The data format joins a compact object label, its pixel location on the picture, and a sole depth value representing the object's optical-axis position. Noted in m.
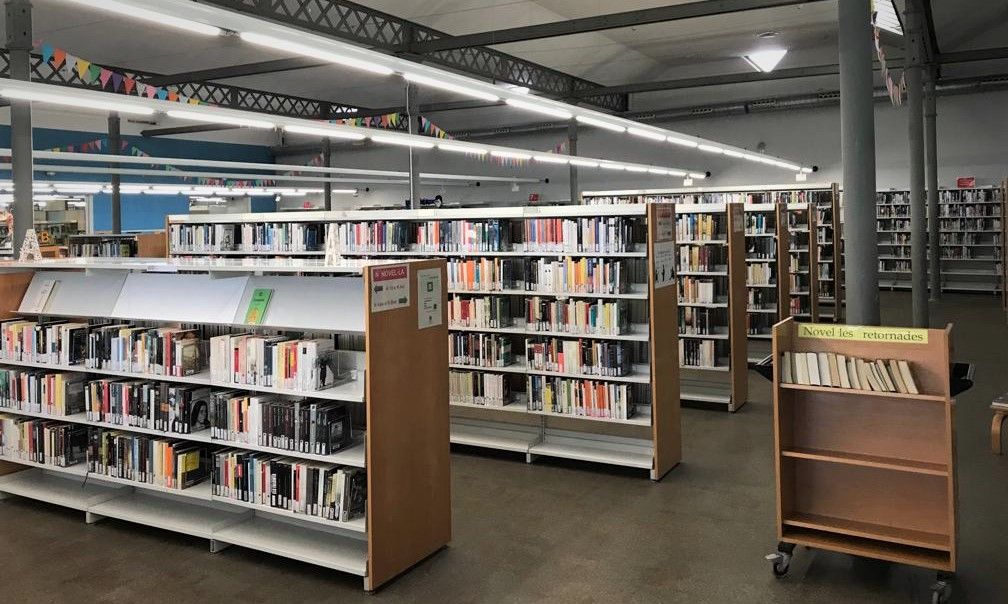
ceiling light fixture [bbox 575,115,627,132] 8.30
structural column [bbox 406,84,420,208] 10.21
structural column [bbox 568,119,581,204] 15.90
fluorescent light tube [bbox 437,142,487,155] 9.49
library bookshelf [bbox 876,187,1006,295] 18.06
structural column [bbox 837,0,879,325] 5.36
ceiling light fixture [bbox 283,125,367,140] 7.24
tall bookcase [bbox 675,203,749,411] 8.37
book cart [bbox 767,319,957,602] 4.25
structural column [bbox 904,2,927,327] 11.67
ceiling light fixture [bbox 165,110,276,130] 6.03
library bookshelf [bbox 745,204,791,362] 9.81
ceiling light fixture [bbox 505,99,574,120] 6.65
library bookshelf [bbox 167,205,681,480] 6.38
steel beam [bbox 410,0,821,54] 9.52
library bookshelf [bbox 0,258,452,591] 4.39
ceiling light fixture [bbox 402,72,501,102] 5.38
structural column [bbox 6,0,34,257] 6.96
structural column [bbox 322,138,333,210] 18.89
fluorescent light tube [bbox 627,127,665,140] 10.17
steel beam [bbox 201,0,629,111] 8.61
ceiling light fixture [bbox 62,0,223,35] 3.58
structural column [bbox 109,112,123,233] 14.46
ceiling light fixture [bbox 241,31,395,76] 4.20
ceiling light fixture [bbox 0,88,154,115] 5.06
